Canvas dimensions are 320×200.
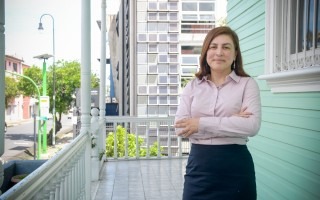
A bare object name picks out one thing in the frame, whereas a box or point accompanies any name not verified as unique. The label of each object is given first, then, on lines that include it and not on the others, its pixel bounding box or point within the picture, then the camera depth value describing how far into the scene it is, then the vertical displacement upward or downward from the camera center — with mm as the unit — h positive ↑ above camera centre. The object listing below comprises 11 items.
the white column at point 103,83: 6199 +182
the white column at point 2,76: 985 +47
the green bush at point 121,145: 7484 -1151
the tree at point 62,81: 29844 +1008
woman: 1491 -123
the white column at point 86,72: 3402 +205
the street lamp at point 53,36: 20458 +3746
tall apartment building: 28094 +3213
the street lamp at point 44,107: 18159 -784
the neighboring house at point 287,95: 2018 -6
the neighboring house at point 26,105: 30522 -1098
